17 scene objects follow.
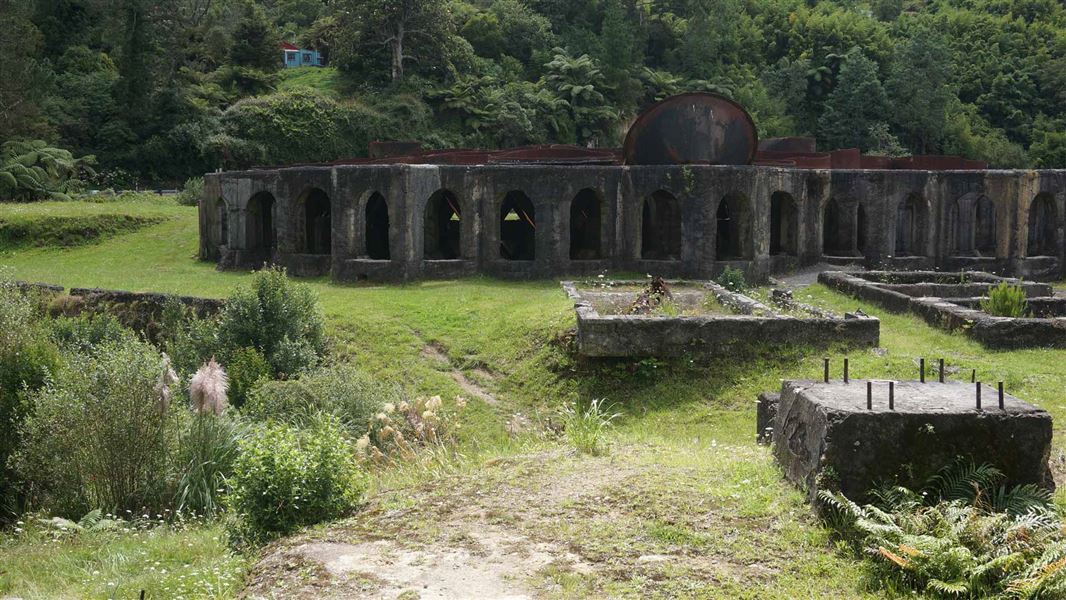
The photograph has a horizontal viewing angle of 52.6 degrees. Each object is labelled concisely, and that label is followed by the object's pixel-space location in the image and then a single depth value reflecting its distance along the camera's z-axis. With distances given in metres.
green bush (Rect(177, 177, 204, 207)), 37.47
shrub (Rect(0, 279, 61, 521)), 13.33
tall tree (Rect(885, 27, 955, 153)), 55.59
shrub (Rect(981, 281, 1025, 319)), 18.55
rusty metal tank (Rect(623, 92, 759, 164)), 27.27
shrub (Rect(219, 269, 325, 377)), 17.89
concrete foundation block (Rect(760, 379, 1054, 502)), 7.40
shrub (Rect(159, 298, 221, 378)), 18.02
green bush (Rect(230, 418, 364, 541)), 8.41
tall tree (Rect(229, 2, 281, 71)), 55.22
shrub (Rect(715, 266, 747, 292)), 22.67
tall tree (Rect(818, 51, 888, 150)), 56.00
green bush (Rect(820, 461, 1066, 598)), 6.39
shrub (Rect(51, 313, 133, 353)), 18.69
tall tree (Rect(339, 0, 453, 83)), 52.66
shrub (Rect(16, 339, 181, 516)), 11.53
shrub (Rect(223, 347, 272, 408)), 16.64
